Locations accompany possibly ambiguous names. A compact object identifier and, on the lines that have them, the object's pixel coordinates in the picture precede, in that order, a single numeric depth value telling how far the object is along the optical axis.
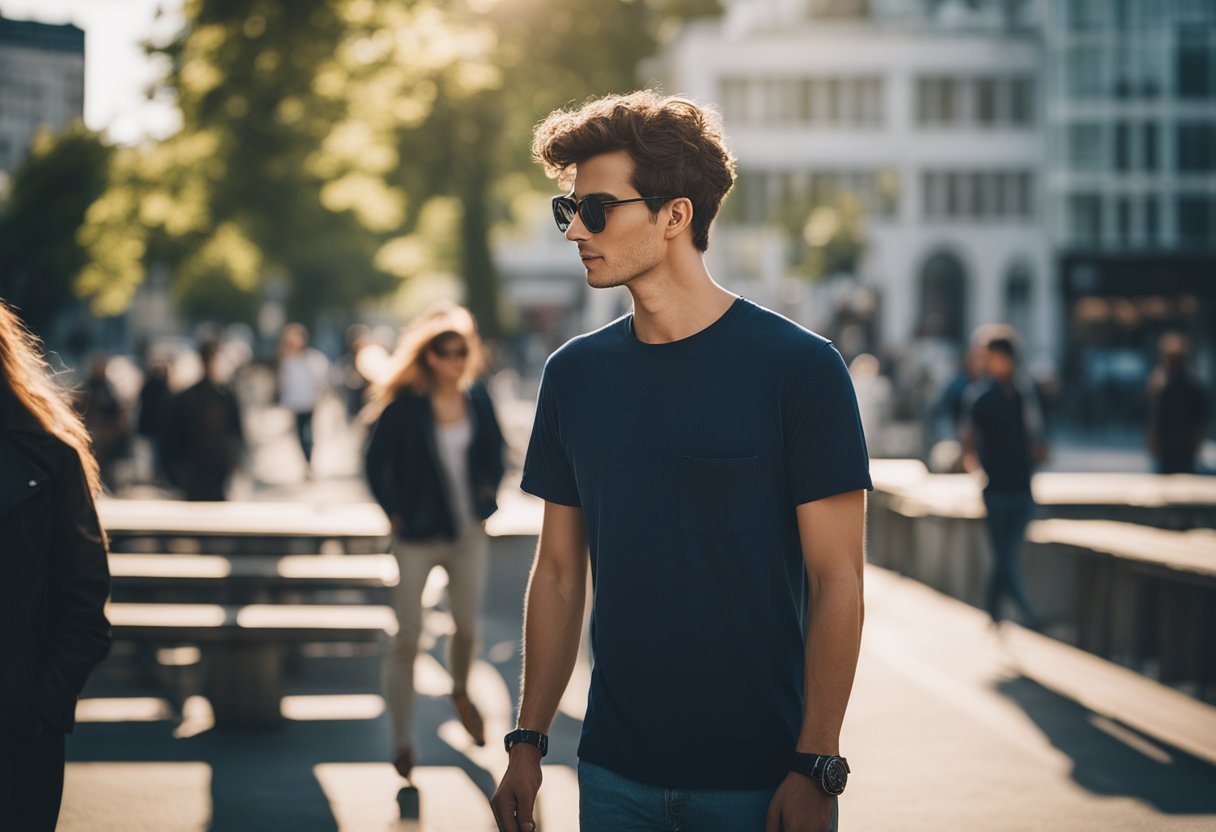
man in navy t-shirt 3.16
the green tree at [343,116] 29.27
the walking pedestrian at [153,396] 19.50
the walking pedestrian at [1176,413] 15.49
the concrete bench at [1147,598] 9.67
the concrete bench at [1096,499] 14.43
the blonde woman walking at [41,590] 3.69
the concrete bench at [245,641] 8.80
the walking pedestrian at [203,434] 14.53
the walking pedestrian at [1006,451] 11.05
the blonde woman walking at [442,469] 7.90
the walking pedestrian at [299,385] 22.83
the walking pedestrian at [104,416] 20.14
